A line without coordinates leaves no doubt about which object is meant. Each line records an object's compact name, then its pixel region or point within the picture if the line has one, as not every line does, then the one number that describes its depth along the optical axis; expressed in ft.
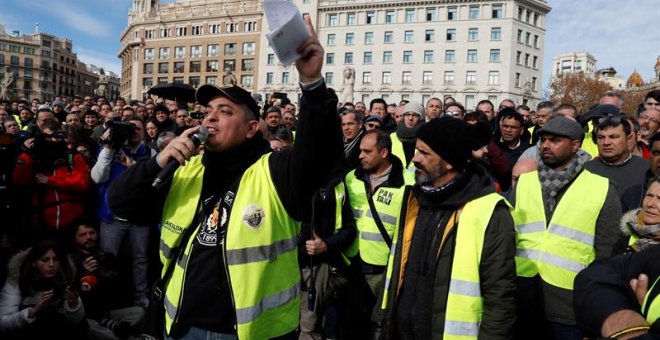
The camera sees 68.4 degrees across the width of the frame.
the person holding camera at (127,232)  19.25
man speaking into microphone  7.51
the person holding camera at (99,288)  17.06
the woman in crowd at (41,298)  14.33
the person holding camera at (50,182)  18.88
